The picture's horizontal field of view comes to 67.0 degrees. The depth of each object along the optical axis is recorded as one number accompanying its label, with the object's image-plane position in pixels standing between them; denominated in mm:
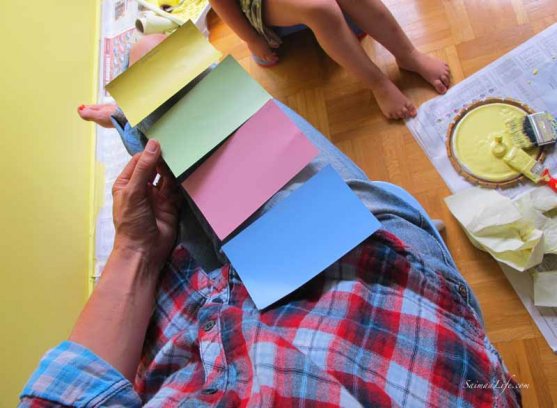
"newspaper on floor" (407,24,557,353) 802
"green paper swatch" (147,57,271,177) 625
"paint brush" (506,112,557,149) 781
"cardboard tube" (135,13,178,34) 1071
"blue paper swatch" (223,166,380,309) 538
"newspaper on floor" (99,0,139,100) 1227
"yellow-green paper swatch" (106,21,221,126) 645
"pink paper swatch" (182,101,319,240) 605
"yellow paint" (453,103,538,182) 821
